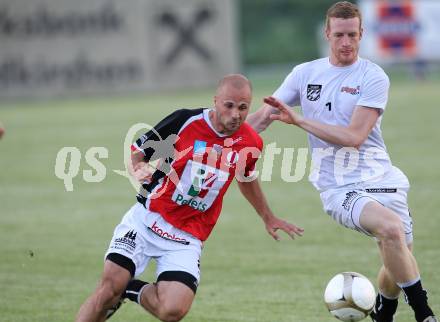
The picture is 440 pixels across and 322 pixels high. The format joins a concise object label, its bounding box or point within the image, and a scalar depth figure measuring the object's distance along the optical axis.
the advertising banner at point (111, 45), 68.06
